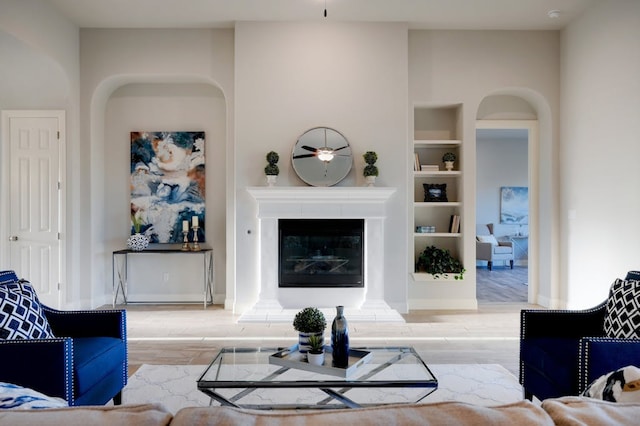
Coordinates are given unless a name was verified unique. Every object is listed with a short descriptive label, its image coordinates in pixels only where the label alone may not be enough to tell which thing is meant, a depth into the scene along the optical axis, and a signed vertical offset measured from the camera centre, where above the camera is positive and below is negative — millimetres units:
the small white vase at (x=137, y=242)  5594 -423
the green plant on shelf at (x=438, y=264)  5586 -704
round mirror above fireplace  5332 +583
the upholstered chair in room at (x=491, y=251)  9638 -936
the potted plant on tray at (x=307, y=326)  2594 -677
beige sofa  768 -360
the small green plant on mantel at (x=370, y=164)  5250 +494
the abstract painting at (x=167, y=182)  5887 +330
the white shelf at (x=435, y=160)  5906 +608
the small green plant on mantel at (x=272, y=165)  5207 +481
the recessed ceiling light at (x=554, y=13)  5047 +2141
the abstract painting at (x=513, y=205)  10758 +32
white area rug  3023 -1262
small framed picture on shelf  5762 +172
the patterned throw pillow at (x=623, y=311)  2408 -576
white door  5508 +108
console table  5840 -850
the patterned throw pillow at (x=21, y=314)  2266 -549
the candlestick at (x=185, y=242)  5766 -436
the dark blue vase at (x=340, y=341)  2518 -746
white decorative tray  2401 -852
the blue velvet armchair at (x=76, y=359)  2119 -770
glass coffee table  2266 -882
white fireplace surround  5215 -320
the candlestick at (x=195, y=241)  5764 -424
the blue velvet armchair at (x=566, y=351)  2066 -778
